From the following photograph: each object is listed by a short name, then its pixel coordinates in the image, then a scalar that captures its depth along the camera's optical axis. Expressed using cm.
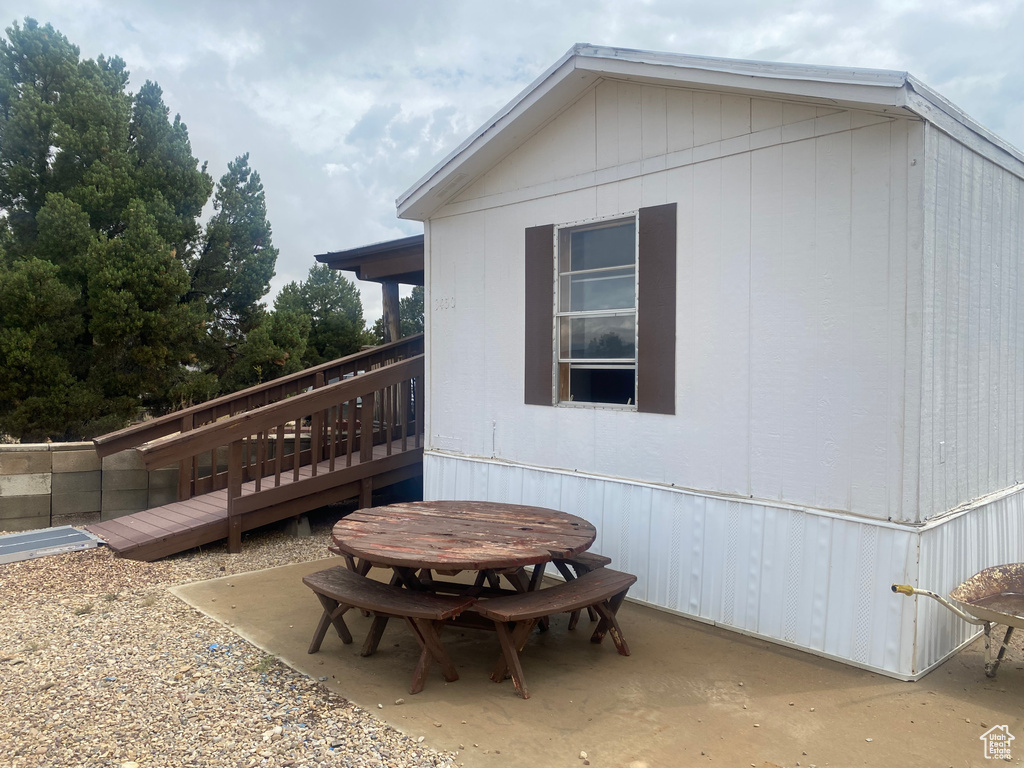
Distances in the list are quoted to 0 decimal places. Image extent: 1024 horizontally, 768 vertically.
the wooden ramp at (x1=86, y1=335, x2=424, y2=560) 577
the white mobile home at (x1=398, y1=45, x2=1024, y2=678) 357
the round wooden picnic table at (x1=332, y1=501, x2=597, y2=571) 328
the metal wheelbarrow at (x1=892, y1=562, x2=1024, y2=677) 331
